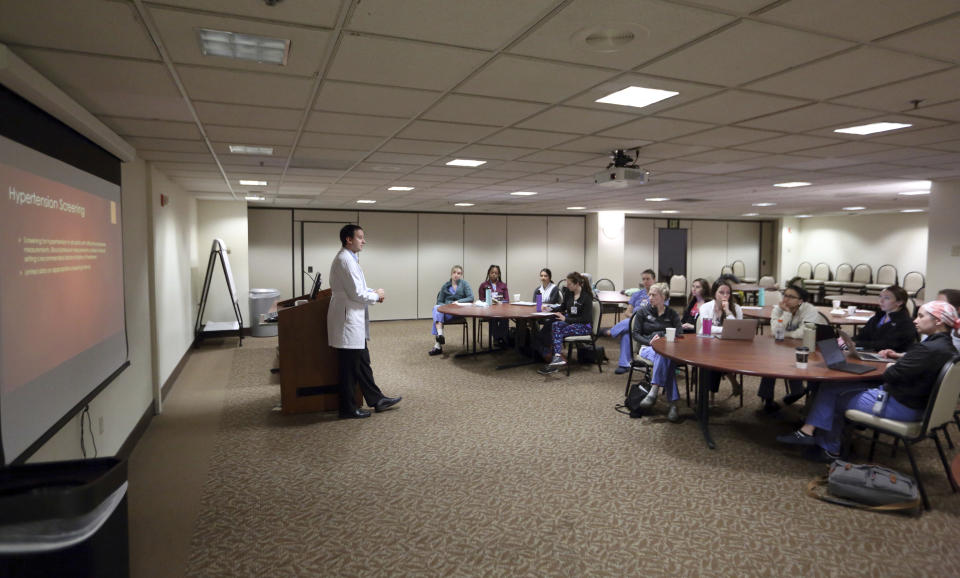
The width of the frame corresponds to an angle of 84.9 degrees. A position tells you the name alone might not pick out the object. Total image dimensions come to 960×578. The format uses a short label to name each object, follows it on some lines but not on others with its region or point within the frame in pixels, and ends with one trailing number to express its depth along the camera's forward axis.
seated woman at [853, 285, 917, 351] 4.58
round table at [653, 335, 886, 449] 3.64
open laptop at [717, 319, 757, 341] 4.89
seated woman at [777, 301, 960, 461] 3.26
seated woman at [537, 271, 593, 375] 6.67
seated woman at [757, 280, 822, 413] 4.97
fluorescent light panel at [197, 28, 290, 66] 2.12
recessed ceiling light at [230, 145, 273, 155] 4.52
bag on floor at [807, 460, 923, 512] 3.09
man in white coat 4.63
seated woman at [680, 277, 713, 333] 6.28
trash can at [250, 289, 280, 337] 9.38
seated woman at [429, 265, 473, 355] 8.14
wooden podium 4.92
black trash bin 1.57
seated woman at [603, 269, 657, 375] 6.42
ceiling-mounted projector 4.69
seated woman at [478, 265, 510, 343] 7.98
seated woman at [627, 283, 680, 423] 4.95
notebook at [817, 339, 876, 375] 3.73
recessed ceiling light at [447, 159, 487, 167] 5.25
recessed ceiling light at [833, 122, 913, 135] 3.70
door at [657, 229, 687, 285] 14.29
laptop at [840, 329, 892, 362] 4.09
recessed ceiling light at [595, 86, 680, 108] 2.91
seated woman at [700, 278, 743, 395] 5.40
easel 8.01
